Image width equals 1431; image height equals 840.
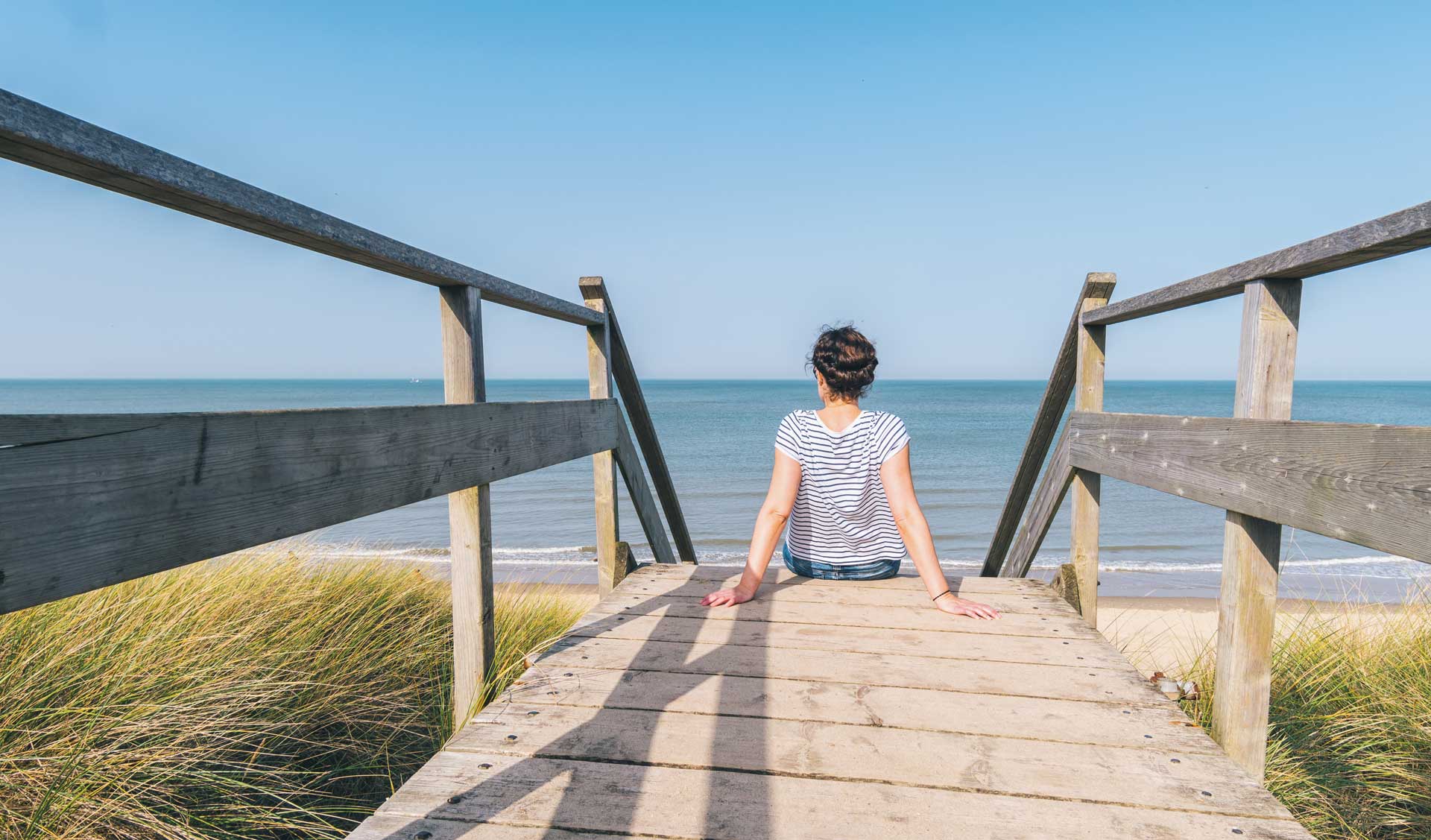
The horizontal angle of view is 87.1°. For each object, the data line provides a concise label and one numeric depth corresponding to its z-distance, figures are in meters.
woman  3.14
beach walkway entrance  1.24
